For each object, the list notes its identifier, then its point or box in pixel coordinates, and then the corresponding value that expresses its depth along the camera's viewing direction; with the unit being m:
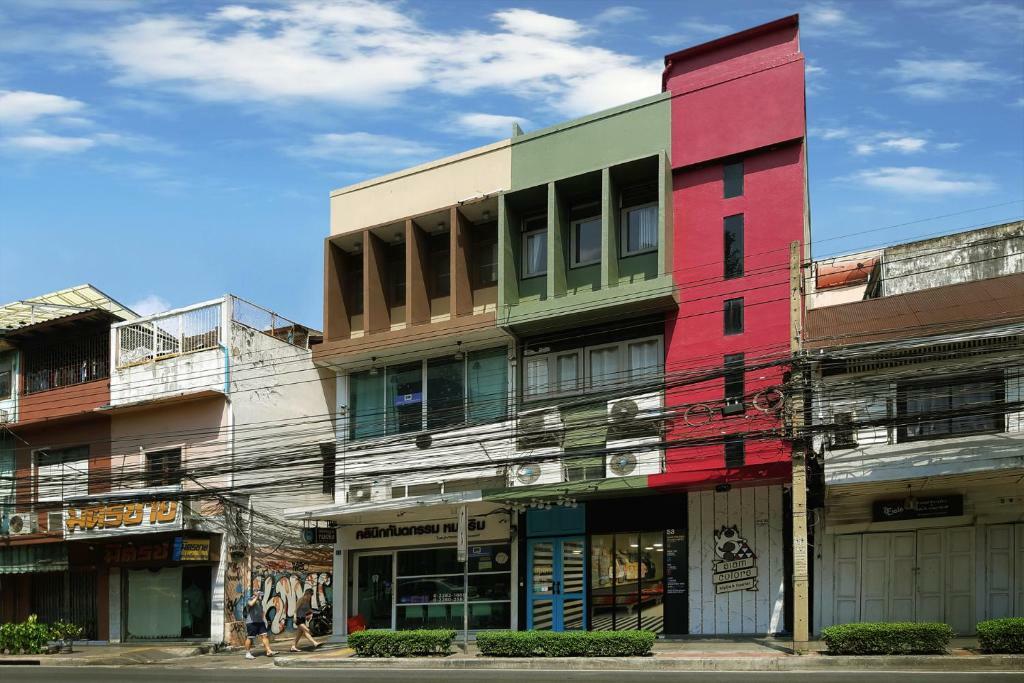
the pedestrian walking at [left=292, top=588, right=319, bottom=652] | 28.22
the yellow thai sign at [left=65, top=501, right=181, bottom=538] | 30.83
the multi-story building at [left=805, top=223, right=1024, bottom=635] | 21.91
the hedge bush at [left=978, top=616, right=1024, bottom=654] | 18.98
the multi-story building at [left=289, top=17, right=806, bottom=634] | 26.38
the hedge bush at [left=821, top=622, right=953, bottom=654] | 19.69
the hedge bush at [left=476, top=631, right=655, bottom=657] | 21.98
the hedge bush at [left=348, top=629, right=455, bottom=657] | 24.48
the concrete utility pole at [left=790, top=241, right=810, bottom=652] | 21.19
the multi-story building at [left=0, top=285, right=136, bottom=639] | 35.06
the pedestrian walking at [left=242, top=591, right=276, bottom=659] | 27.64
